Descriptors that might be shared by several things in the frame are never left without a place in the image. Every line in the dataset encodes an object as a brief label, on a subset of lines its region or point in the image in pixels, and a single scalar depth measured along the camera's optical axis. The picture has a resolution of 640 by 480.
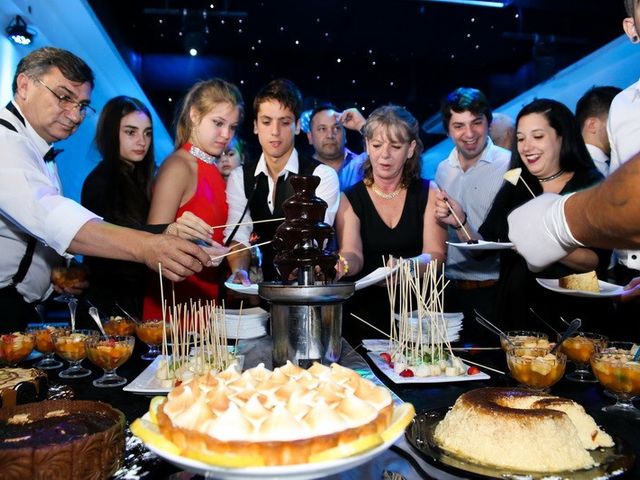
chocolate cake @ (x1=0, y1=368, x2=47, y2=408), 1.38
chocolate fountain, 1.73
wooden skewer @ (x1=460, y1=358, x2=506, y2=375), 2.00
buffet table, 1.19
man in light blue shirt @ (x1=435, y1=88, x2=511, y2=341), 4.09
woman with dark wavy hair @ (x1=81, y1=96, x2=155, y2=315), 3.43
